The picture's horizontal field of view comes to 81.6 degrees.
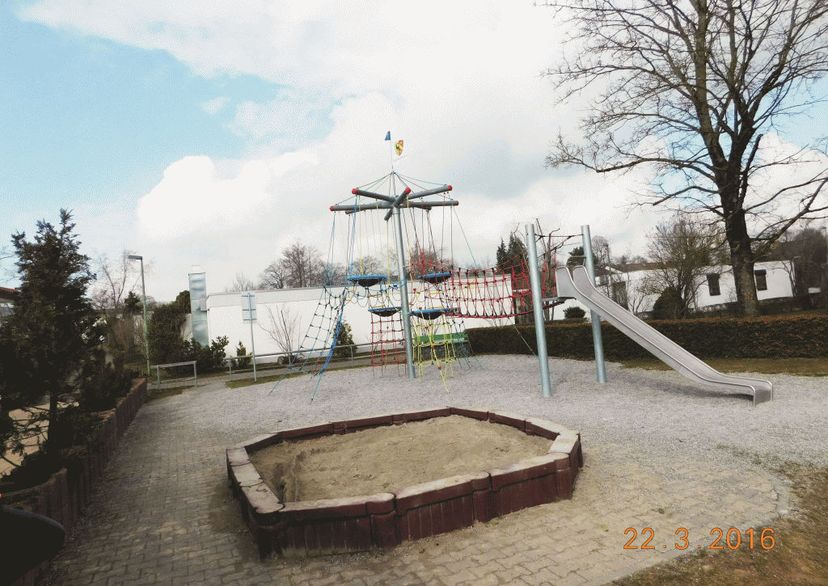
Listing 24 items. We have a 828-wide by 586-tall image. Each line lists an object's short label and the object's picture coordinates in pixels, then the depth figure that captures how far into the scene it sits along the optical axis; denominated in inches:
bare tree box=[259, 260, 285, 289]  2288.4
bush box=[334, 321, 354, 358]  999.6
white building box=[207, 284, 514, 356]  1029.8
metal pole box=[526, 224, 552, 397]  376.2
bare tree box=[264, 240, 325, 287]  2237.9
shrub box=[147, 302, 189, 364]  968.3
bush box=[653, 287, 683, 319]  1000.9
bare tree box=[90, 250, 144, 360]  1188.5
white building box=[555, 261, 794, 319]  1268.5
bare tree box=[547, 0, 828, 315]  531.8
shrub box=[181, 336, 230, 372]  966.4
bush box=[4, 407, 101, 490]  173.0
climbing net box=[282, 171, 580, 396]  504.4
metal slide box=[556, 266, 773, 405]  308.8
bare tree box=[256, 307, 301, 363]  1018.5
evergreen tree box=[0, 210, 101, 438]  187.2
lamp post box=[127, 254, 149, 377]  921.1
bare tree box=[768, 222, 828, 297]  1596.9
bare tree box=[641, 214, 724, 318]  812.6
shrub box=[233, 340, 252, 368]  985.1
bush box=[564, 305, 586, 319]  1261.1
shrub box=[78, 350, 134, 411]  235.9
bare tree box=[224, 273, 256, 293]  2239.9
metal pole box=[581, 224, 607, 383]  415.5
